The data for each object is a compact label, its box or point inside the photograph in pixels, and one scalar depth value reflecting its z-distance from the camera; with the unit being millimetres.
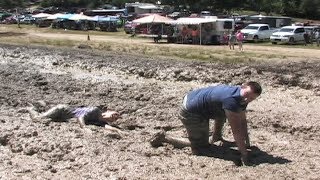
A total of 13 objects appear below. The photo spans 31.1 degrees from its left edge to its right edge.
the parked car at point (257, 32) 45188
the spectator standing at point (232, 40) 37344
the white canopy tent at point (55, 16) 69412
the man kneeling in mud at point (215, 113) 8195
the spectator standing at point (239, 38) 36656
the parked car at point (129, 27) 52297
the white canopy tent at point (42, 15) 73750
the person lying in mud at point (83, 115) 11312
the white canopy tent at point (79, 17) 63809
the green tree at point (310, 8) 83131
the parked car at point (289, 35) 42688
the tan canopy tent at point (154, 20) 48050
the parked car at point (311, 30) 43969
